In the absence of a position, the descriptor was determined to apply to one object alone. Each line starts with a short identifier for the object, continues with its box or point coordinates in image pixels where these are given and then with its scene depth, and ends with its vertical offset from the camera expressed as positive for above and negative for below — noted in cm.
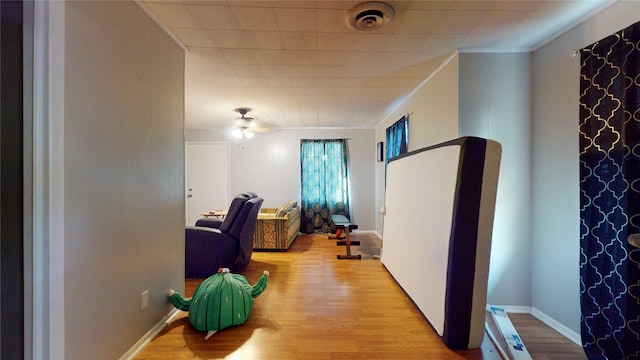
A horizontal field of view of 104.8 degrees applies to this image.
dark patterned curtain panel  144 -10
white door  563 +10
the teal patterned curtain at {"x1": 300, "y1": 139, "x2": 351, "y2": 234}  540 +2
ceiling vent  160 +110
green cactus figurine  184 -97
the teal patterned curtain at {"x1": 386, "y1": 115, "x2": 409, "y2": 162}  340 +63
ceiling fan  419 +91
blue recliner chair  290 -80
